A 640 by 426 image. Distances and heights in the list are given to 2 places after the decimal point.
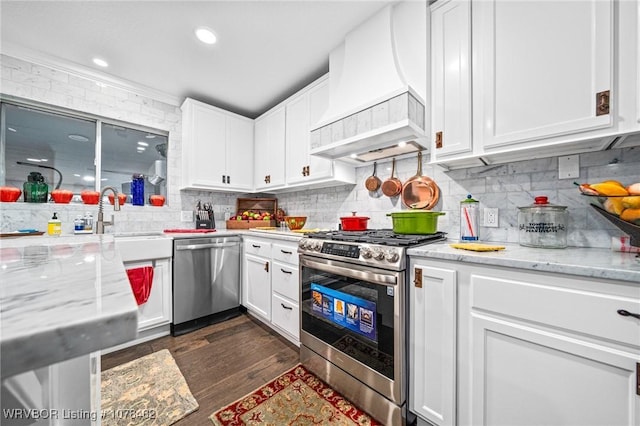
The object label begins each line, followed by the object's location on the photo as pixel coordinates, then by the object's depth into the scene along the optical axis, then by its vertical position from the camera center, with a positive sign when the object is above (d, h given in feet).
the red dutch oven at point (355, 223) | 6.54 -0.28
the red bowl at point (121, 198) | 8.32 +0.46
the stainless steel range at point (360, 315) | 4.27 -2.00
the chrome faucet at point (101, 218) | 6.89 -0.18
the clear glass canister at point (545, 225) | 4.26 -0.20
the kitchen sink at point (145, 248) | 6.75 -1.03
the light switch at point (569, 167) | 4.44 +0.85
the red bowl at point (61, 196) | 7.56 +0.47
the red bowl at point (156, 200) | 9.36 +0.44
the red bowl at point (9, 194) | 6.81 +0.48
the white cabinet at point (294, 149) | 7.79 +2.38
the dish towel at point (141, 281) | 6.82 -1.93
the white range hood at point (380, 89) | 5.28 +2.90
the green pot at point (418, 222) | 5.16 -0.19
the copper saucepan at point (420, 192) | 6.14 +0.54
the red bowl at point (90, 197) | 8.00 +0.47
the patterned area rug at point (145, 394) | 4.45 -3.66
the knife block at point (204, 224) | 9.87 -0.48
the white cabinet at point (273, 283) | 6.72 -2.15
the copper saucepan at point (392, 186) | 6.82 +0.76
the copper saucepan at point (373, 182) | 7.37 +0.92
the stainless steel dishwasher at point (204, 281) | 7.66 -2.28
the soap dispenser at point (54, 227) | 7.01 -0.44
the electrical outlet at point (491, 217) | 5.25 -0.08
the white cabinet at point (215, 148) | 9.37 +2.54
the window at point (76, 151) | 7.38 +2.05
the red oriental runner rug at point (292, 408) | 4.42 -3.69
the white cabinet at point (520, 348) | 2.75 -1.75
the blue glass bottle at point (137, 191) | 9.05 +0.75
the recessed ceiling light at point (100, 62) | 7.54 +4.58
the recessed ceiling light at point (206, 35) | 6.32 +4.61
